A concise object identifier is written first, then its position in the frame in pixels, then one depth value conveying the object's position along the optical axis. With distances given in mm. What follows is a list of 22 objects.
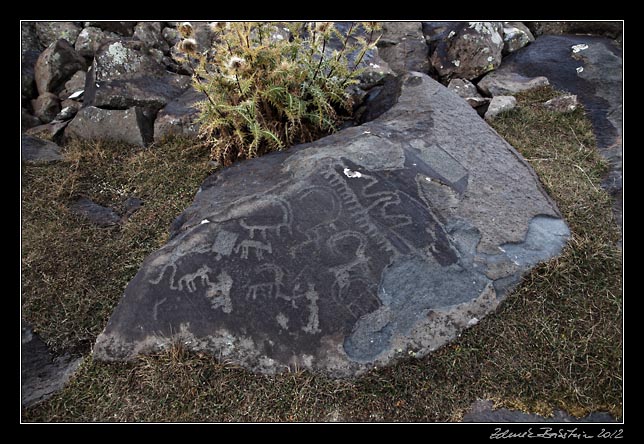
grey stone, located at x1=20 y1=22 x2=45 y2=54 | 5512
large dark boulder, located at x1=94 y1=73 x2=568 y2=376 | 2566
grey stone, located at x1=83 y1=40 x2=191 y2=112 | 4621
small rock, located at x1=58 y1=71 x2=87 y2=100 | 5218
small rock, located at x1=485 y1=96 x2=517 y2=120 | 4539
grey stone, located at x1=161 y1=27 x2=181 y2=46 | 5711
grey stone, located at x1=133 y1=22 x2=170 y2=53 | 5551
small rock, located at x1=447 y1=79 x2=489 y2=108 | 4766
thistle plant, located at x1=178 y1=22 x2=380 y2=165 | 3613
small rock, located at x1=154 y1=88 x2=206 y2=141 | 4414
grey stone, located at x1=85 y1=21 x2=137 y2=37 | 5648
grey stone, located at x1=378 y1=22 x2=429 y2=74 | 5484
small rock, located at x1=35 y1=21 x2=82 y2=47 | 5652
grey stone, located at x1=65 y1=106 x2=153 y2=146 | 4418
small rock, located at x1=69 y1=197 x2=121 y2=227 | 3644
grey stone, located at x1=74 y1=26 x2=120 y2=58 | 5535
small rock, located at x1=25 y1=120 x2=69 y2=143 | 4637
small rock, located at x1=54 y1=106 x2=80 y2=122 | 4852
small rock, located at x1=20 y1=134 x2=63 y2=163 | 4207
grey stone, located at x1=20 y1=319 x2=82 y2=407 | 2609
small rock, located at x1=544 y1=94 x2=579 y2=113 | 4555
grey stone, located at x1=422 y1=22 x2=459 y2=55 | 5613
